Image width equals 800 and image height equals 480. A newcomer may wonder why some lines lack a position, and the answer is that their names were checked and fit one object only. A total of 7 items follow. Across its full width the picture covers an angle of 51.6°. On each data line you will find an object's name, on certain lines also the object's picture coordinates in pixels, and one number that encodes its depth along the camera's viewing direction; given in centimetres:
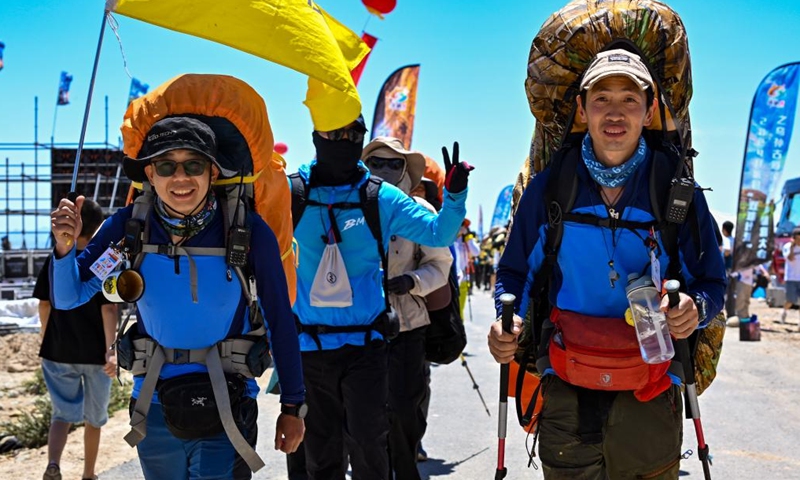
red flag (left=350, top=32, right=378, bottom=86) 999
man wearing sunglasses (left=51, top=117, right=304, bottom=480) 314
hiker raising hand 455
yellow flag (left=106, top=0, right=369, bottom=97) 347
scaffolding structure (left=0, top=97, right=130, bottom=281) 2598
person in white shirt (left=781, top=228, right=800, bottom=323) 1738
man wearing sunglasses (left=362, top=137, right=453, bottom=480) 555
